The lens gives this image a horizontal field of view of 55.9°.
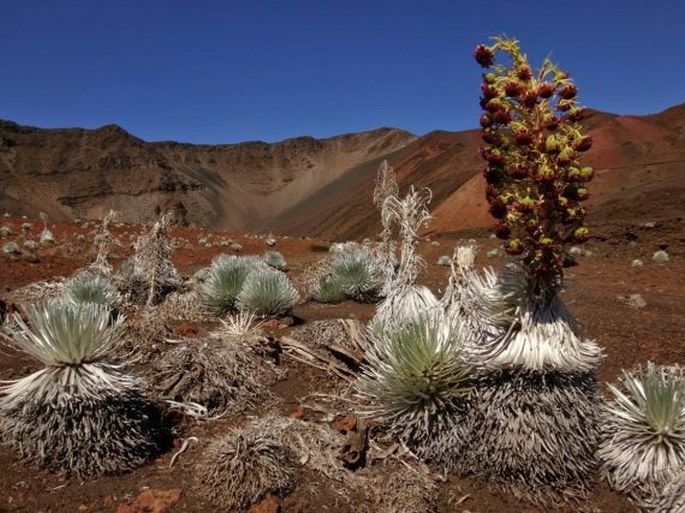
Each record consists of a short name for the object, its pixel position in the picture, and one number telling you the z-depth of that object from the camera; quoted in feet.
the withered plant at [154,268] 23.95
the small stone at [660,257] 43.92
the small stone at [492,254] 45.55
